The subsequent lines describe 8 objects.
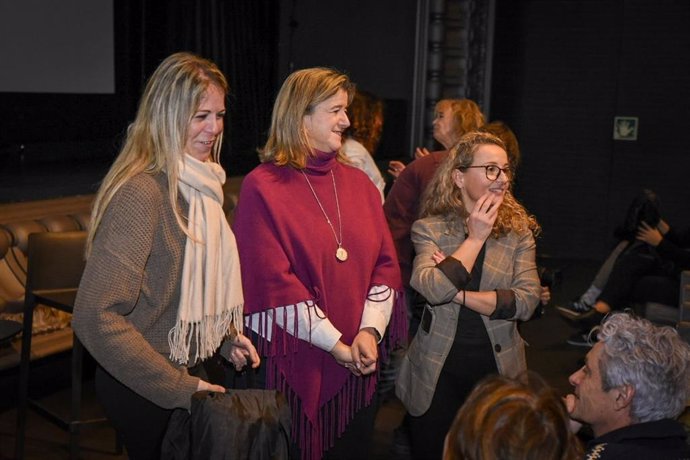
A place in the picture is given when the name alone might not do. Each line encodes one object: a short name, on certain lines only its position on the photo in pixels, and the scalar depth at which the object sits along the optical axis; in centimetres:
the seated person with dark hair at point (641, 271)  504
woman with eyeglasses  240
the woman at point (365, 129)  403
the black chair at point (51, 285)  325
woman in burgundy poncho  227
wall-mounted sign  760
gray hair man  168
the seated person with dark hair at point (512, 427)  137
